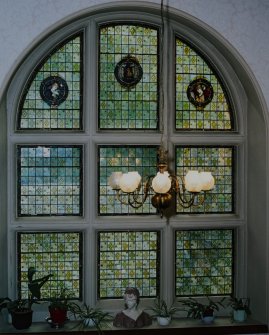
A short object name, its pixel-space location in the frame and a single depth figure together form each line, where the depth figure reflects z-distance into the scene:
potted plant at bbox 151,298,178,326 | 5.04
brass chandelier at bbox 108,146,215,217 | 4.24
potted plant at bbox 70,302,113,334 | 4.98
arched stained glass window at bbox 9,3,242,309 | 5.14
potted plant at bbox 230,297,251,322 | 5.12
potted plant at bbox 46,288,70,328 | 4.94
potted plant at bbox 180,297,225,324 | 5.10
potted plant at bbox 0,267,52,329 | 4.88
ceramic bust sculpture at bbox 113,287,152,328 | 4.93
